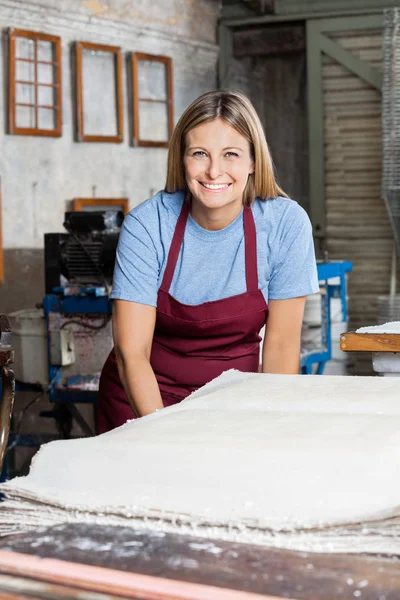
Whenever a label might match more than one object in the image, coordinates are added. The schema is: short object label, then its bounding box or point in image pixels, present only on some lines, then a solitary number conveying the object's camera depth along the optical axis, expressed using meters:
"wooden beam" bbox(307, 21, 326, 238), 9.00
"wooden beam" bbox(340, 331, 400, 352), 2.68
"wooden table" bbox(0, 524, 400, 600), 0.87
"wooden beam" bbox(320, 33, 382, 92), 8.84
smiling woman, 2.27
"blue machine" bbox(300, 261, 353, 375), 5.68
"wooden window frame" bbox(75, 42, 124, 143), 7.96
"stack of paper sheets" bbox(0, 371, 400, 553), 1.01
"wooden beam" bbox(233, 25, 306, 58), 9.13
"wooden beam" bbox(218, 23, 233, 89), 9.34
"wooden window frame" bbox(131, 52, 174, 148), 8.44
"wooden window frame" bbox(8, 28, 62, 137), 7.38
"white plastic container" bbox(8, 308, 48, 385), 5.02
